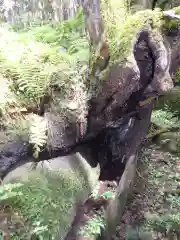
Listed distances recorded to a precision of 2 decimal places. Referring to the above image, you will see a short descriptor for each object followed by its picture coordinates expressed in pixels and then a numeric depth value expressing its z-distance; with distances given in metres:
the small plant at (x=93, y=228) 2.14
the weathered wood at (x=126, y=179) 2.42
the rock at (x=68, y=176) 2.05
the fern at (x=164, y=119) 3.92
